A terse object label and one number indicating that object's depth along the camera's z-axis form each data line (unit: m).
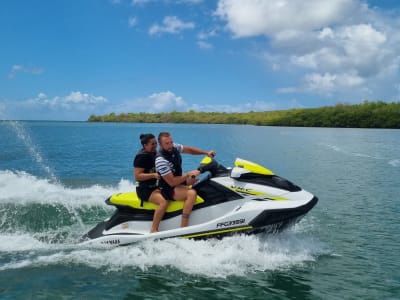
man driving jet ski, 5.27
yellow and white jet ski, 5.28
